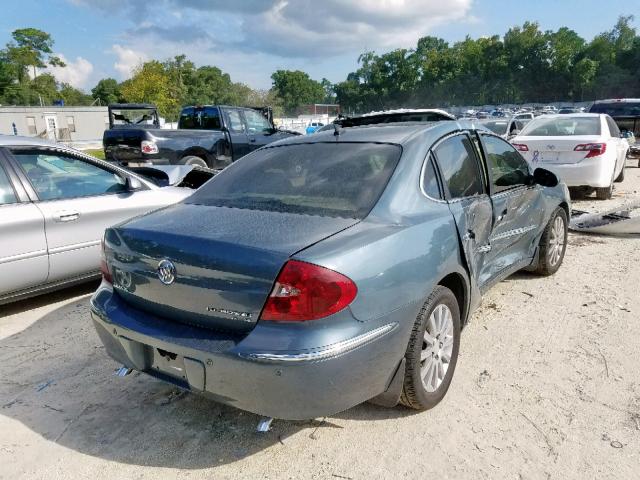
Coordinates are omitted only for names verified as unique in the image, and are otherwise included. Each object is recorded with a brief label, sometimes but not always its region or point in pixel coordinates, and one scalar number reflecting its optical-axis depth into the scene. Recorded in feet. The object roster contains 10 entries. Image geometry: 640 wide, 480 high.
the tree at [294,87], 453.58
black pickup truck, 30.83
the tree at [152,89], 194.29
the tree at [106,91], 329.11
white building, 150.41
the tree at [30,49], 308.05
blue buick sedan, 6.95
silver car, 13.57
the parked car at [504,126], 41.63
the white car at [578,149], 27.91
